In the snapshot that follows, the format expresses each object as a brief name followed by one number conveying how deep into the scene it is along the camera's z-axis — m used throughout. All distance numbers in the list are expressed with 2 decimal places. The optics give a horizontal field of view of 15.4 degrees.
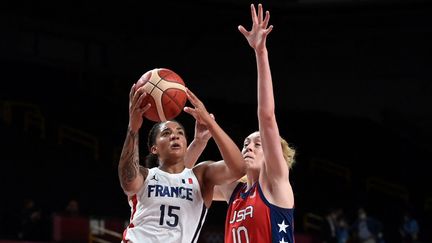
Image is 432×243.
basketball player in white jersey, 10.15
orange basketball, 10.61
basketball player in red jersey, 9.65
